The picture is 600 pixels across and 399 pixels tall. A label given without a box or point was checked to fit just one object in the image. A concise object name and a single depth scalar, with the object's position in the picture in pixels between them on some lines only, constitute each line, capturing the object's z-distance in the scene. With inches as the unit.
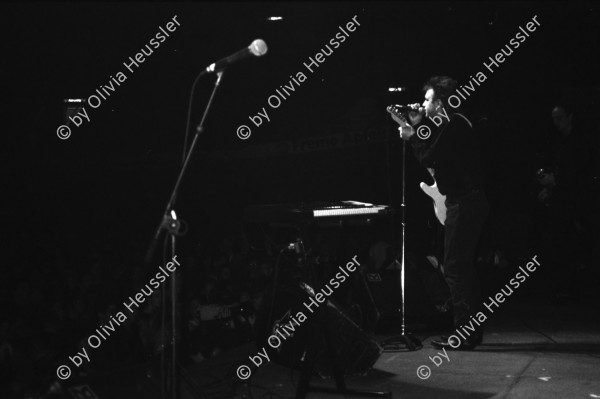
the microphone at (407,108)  172.8
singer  169.8
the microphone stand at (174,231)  102.0
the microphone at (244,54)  96.7
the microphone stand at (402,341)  175.6
